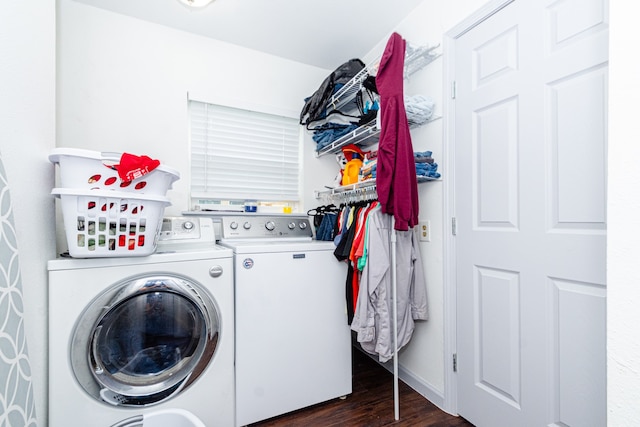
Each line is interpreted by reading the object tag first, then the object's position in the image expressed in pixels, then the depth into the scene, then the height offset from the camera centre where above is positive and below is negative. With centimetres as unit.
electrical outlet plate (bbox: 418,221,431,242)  178 -11
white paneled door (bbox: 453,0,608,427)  108 +0
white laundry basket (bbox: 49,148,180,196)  111 +17
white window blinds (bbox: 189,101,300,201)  221 +49
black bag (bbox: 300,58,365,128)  208 +94
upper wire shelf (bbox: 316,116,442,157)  181 +54
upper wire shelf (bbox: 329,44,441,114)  171 +94
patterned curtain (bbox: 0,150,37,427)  72 -33
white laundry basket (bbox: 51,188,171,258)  111 -3
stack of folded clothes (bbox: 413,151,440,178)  162 +28
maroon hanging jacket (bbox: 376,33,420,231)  145 +33
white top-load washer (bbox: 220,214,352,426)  150 -64
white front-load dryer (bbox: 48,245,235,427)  116 -55
